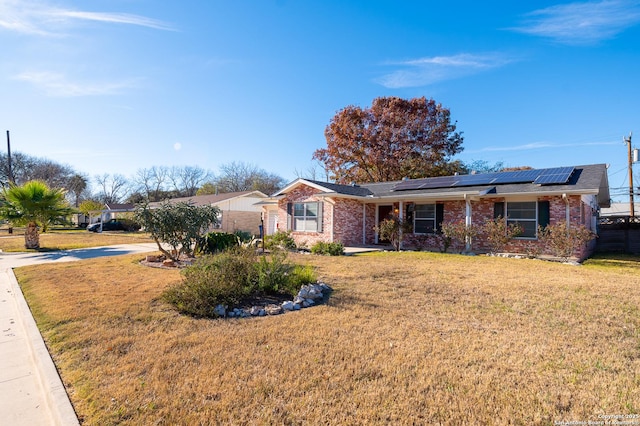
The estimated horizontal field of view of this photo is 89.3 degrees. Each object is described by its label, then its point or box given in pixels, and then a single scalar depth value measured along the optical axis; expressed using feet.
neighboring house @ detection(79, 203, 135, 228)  131.75
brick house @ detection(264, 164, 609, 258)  43.34
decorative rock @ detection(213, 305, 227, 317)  18.28
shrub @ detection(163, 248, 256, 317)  18.52
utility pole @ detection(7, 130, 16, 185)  98.37
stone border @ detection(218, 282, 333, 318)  18.44
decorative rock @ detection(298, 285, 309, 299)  21.26
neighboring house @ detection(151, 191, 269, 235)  98.37
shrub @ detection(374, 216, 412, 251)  49.93
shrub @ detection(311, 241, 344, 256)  46.52
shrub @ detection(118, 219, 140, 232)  115.15
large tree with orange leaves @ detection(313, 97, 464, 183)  95.71
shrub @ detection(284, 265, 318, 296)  22.93
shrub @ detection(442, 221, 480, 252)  46.34
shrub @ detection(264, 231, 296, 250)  53.26
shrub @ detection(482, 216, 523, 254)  43.70
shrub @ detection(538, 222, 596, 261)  38.91
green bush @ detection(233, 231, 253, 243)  40.95
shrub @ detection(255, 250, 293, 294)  22.15
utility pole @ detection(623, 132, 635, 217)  80.11
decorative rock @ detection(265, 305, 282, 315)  18.85
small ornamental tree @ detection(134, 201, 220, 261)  35.19
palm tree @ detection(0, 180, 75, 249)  54.08
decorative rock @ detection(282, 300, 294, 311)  19.61
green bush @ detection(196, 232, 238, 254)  40.11
